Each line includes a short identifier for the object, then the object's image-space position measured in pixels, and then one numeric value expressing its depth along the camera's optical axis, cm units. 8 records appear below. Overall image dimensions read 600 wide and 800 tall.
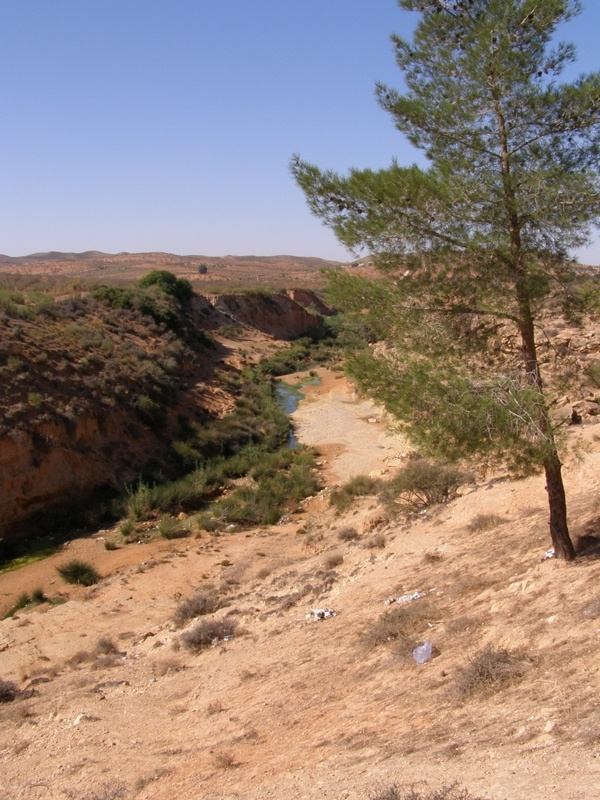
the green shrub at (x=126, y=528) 1664
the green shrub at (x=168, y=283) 4438
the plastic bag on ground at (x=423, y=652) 665
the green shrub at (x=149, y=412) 2423
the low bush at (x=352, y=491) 1694
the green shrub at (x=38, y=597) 1309
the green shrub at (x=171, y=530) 1638
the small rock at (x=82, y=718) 751
